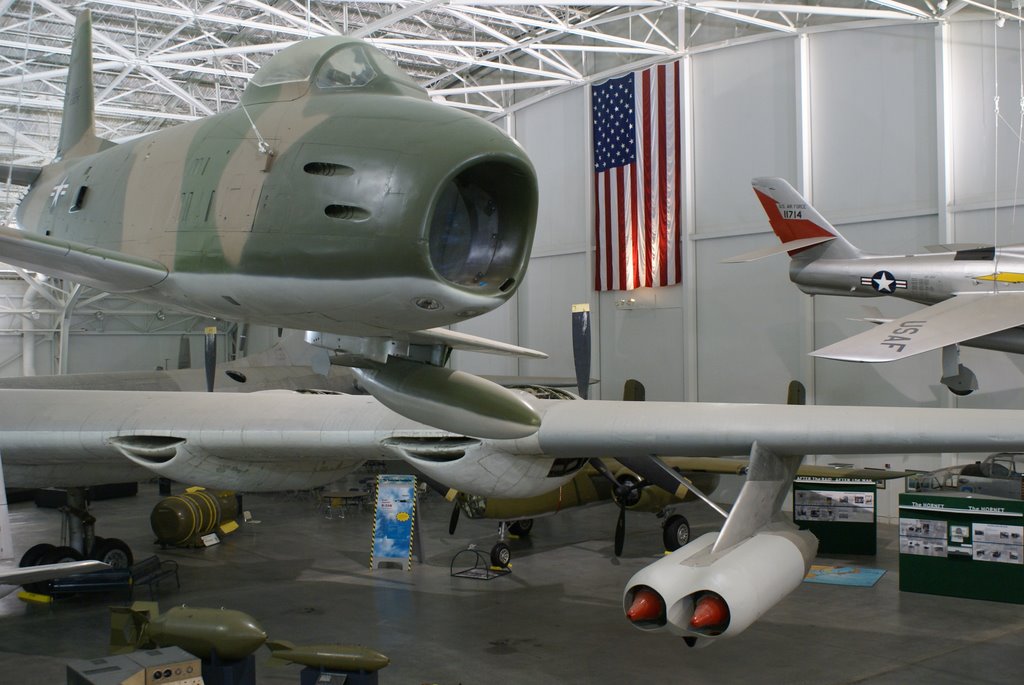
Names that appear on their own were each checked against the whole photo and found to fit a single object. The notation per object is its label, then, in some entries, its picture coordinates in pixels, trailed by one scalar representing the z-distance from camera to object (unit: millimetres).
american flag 21828
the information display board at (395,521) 14219
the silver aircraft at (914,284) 12008
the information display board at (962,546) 12312
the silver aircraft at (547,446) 7067
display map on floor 13438
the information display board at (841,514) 15445
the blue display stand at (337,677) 7234
